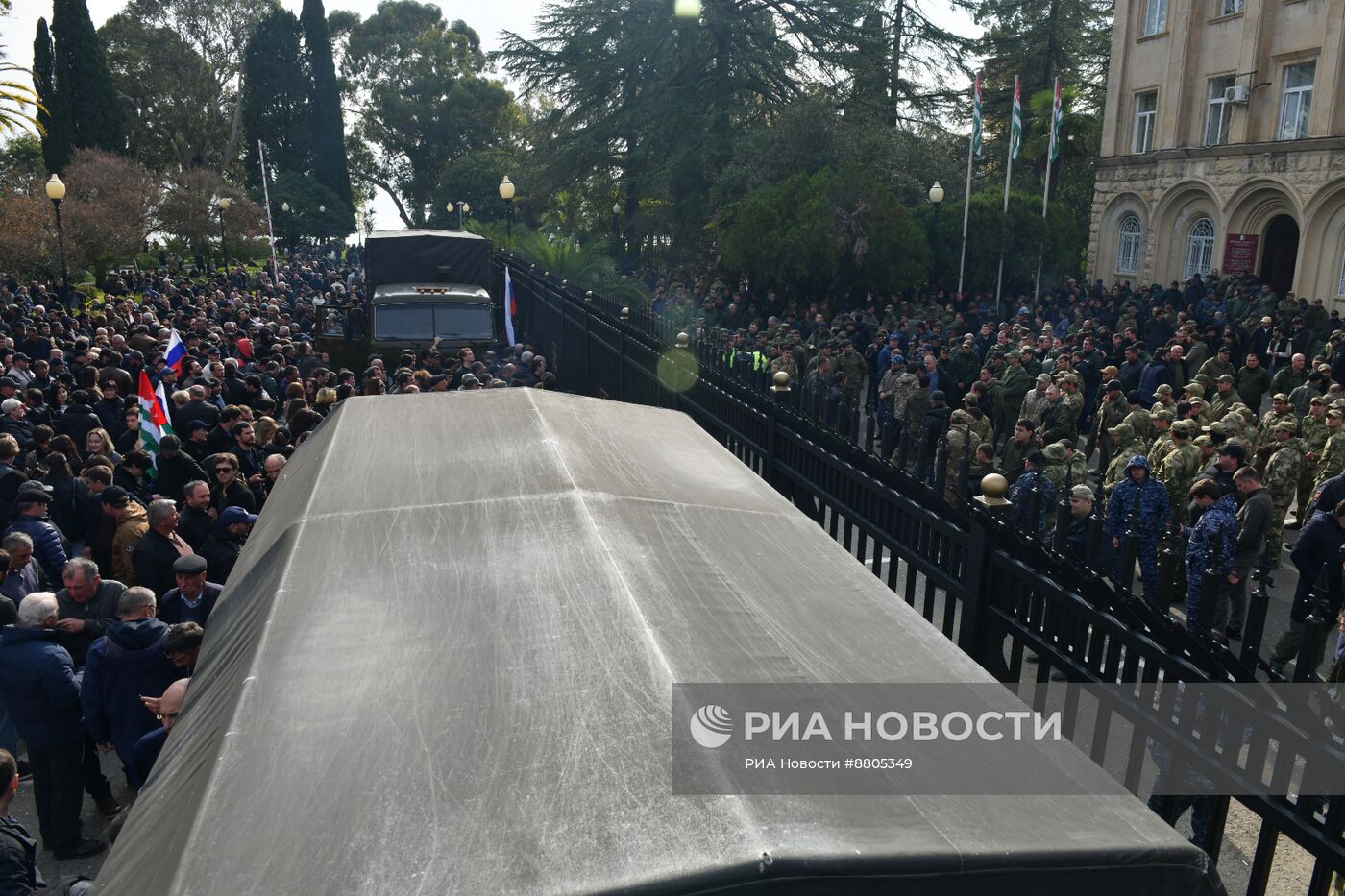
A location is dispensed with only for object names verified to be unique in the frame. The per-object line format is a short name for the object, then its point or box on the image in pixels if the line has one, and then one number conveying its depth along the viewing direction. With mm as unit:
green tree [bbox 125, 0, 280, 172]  58438
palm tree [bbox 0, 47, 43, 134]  28688
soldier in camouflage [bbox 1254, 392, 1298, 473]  10672
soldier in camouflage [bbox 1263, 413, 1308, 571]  9742
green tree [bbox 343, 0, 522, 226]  67188
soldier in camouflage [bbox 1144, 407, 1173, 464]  10362
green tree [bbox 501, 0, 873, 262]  31688
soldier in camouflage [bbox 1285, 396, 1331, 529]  11336
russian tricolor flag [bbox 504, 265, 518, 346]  17406
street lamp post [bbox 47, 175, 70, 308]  20203
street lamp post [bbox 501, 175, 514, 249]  25711
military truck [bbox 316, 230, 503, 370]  16438
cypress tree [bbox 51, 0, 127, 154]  45344
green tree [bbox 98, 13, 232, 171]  57594
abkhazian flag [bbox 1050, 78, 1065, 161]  28125
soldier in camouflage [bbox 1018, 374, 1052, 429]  12625
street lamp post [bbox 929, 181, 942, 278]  24406
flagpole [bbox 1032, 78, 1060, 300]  27641
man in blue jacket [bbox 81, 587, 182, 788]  5309
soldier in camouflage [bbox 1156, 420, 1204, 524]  9633
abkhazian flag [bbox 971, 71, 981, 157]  26734
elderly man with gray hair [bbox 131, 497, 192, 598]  6910
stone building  25859
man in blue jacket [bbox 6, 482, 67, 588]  7105
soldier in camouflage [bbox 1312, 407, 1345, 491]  10422
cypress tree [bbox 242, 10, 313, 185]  60281
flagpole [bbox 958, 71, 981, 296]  25703
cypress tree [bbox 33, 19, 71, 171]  45344
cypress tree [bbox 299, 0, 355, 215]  62219
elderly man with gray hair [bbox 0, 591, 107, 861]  5398
